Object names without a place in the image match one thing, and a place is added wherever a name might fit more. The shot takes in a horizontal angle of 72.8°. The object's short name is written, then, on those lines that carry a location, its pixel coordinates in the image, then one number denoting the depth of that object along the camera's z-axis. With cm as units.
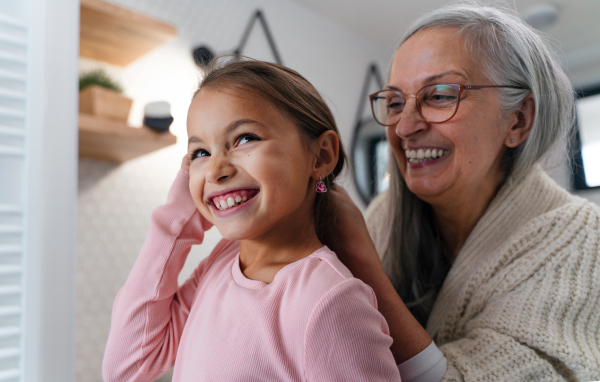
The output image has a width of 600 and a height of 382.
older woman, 55
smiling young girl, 41
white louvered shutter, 46
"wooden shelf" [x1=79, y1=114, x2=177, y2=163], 72
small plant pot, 79
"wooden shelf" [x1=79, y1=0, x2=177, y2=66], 79
